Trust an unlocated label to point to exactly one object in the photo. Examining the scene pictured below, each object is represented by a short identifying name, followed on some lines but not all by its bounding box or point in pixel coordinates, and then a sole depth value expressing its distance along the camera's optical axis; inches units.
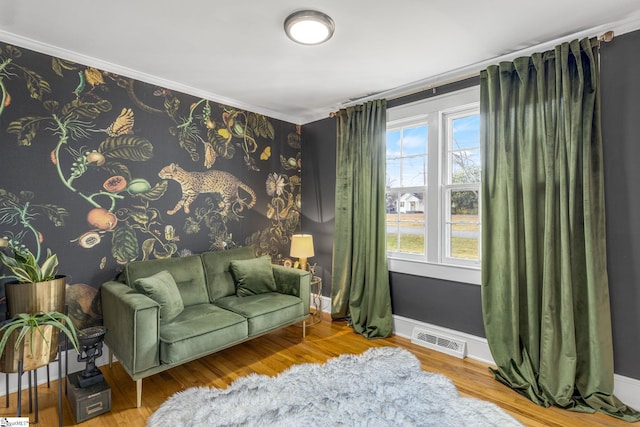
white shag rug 77.4
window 117.3
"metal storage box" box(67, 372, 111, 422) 78.2
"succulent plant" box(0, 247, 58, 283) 83.0
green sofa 87.3
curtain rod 94.7
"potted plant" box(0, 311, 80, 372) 72.6
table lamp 144.6
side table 149.6
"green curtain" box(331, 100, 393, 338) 133.6
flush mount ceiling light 80.9
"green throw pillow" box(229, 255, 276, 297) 128.0
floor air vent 114.0
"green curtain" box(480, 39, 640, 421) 85.7
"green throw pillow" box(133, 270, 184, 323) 97.7
